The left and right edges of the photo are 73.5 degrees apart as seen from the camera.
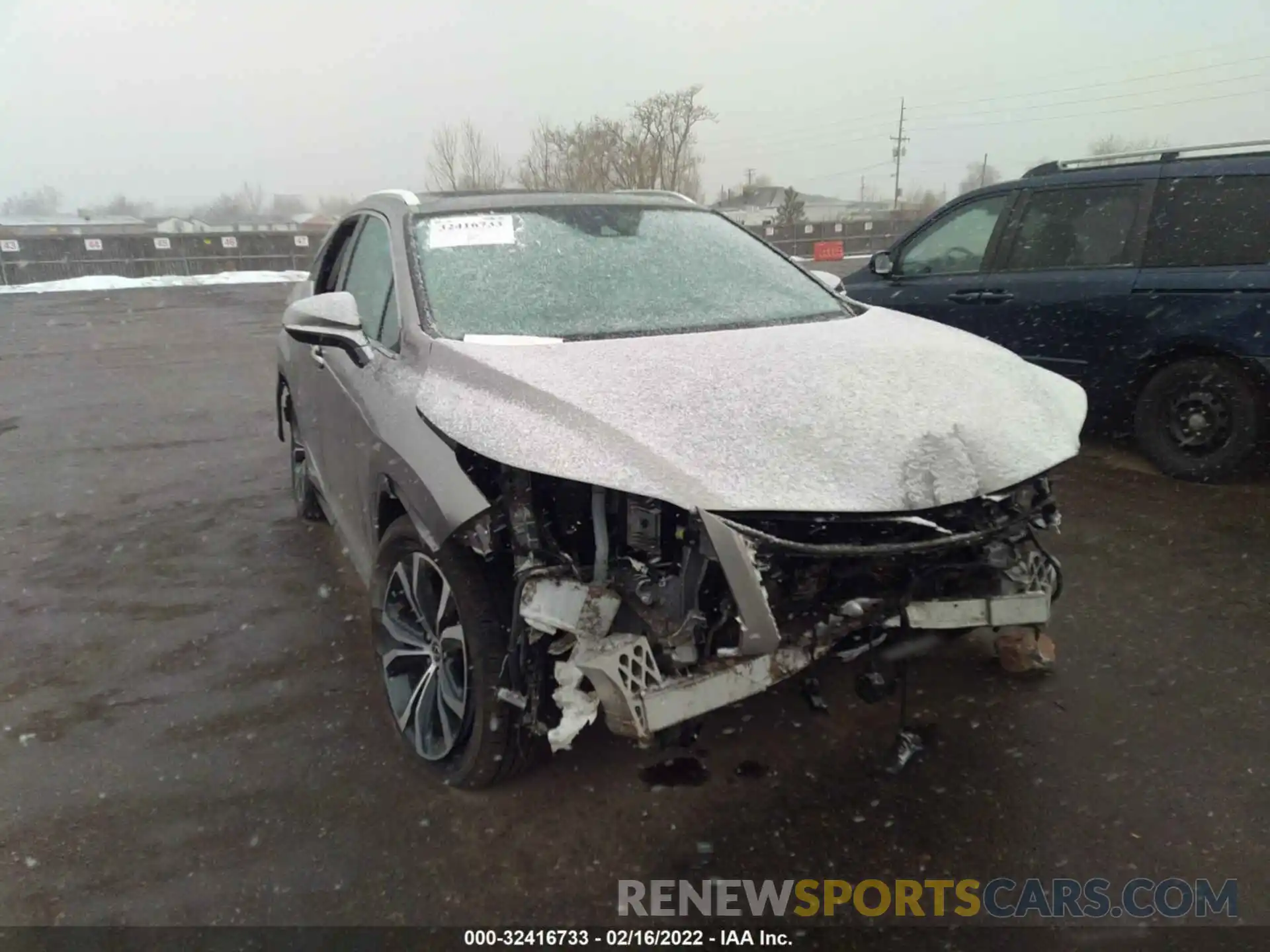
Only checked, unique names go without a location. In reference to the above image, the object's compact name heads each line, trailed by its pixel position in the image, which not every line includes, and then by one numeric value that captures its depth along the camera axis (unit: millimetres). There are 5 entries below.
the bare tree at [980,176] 66625
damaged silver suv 2156
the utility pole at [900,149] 68938
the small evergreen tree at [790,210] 42844
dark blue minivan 4828
